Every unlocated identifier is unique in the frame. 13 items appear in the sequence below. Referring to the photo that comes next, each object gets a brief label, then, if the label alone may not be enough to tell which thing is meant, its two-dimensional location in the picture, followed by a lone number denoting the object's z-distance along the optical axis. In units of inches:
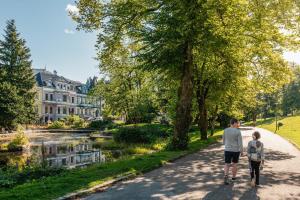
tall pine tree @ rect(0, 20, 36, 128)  2377.0
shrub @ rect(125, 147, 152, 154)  1001.3
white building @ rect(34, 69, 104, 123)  3437.5
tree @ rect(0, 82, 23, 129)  1931.6
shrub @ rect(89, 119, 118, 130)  2490.0
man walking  452.4
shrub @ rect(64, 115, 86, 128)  2644.4
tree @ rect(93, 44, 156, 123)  2229.3
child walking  438.0
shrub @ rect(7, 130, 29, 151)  1182.9
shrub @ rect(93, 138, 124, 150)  1174.5
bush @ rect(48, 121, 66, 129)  2556.6
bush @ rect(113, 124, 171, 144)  1295.5
